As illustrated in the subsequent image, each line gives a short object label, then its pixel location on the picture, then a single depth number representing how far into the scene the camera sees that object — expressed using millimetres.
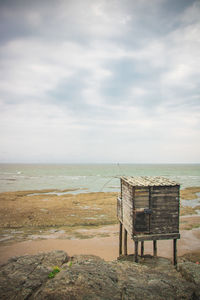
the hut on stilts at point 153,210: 10969
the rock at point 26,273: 8108
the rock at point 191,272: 8972
